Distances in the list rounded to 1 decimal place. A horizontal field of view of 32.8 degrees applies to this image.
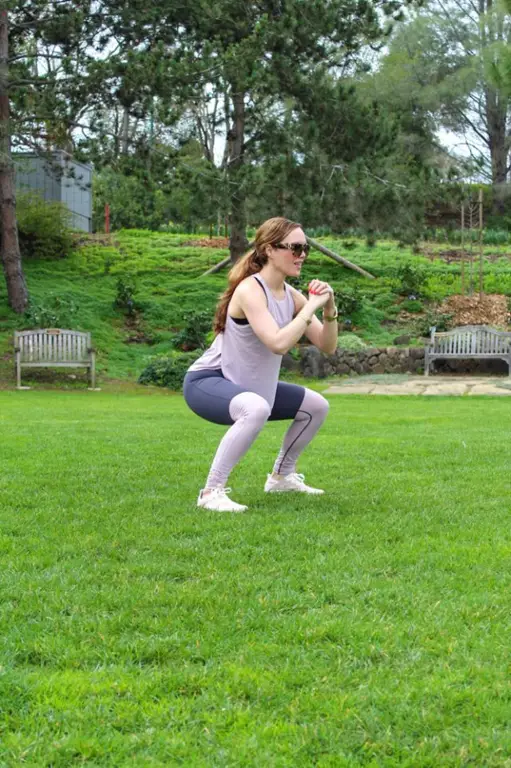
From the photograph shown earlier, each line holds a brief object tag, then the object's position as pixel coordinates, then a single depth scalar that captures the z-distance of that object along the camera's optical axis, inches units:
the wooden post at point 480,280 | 805.2
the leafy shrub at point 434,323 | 738.2
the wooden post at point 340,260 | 919.7
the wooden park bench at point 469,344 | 673.0
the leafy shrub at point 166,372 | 607.8
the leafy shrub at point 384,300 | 825.5
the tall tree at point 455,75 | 1411.2
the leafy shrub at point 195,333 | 701.3
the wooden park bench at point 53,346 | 627.8
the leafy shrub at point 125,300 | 792.3
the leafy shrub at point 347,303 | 777.6
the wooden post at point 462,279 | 834.8
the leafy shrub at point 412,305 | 812.6
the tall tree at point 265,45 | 661.9
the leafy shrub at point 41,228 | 887.7
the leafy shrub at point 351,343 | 690.2
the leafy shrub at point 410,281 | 851.4
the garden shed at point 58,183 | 856.3
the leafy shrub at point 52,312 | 693.9
